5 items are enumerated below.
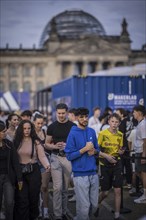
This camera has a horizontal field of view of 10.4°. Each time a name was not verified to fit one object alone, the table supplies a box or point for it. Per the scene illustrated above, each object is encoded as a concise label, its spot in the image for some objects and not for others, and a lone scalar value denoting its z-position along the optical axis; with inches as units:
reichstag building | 5930.5
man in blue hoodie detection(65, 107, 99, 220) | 437.3
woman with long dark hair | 449.3
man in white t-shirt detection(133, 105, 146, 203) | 574.1
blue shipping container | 1047.2
